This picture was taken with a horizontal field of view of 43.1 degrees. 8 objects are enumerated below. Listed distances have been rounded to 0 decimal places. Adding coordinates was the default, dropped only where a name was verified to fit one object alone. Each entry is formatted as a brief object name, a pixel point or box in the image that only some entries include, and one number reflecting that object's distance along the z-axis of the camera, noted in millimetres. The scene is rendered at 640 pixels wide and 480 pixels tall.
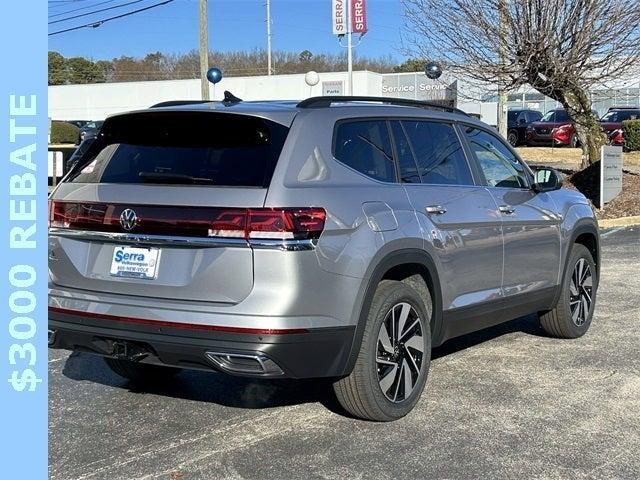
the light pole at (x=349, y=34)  29138
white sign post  14305
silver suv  3896
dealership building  41312
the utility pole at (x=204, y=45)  24141
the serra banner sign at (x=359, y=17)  30272
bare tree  13422
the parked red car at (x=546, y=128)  30062
